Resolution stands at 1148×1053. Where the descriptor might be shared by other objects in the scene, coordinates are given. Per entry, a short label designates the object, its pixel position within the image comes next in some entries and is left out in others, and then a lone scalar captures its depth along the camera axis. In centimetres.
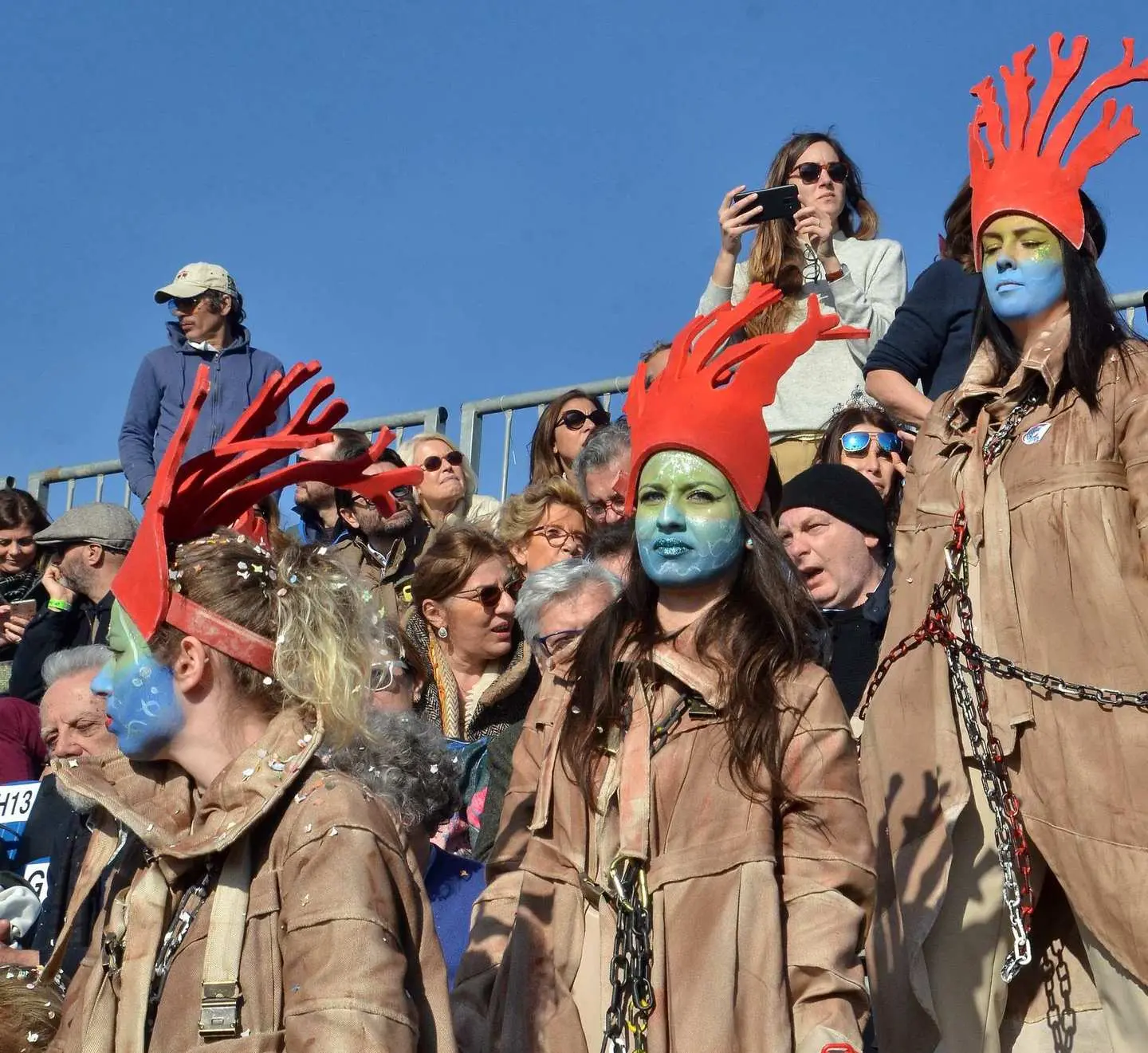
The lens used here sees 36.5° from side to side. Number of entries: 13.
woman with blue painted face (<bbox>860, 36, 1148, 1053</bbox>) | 379
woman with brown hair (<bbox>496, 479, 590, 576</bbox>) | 675
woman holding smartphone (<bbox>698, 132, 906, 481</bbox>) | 671
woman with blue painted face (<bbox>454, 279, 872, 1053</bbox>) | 351
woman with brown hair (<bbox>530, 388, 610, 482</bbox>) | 750
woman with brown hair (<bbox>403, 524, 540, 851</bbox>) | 607
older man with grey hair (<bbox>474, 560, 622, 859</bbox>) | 533
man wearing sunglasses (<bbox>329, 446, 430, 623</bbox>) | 721
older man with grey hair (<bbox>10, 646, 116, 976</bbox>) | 563
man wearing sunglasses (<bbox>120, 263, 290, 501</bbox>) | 829
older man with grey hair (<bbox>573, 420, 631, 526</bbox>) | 640
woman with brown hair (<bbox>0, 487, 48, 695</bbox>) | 885
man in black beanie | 554
